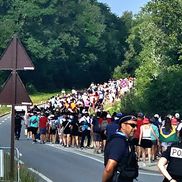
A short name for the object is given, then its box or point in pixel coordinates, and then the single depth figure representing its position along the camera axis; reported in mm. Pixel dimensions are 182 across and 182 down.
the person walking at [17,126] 36894
